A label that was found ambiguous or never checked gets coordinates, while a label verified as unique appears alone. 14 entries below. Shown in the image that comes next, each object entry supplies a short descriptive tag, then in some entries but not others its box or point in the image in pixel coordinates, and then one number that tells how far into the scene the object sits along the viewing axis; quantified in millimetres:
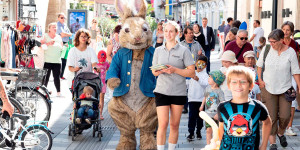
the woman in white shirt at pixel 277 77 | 7688
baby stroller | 8477
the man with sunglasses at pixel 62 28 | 16495
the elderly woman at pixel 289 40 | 9102
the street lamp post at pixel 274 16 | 16031
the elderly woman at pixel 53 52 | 13023
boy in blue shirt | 4293
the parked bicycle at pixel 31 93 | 8742
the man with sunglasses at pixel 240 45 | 9438
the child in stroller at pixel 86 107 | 8445
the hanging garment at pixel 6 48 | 11477
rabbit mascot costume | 7379
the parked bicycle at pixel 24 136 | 6898
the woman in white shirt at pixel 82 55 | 9258
